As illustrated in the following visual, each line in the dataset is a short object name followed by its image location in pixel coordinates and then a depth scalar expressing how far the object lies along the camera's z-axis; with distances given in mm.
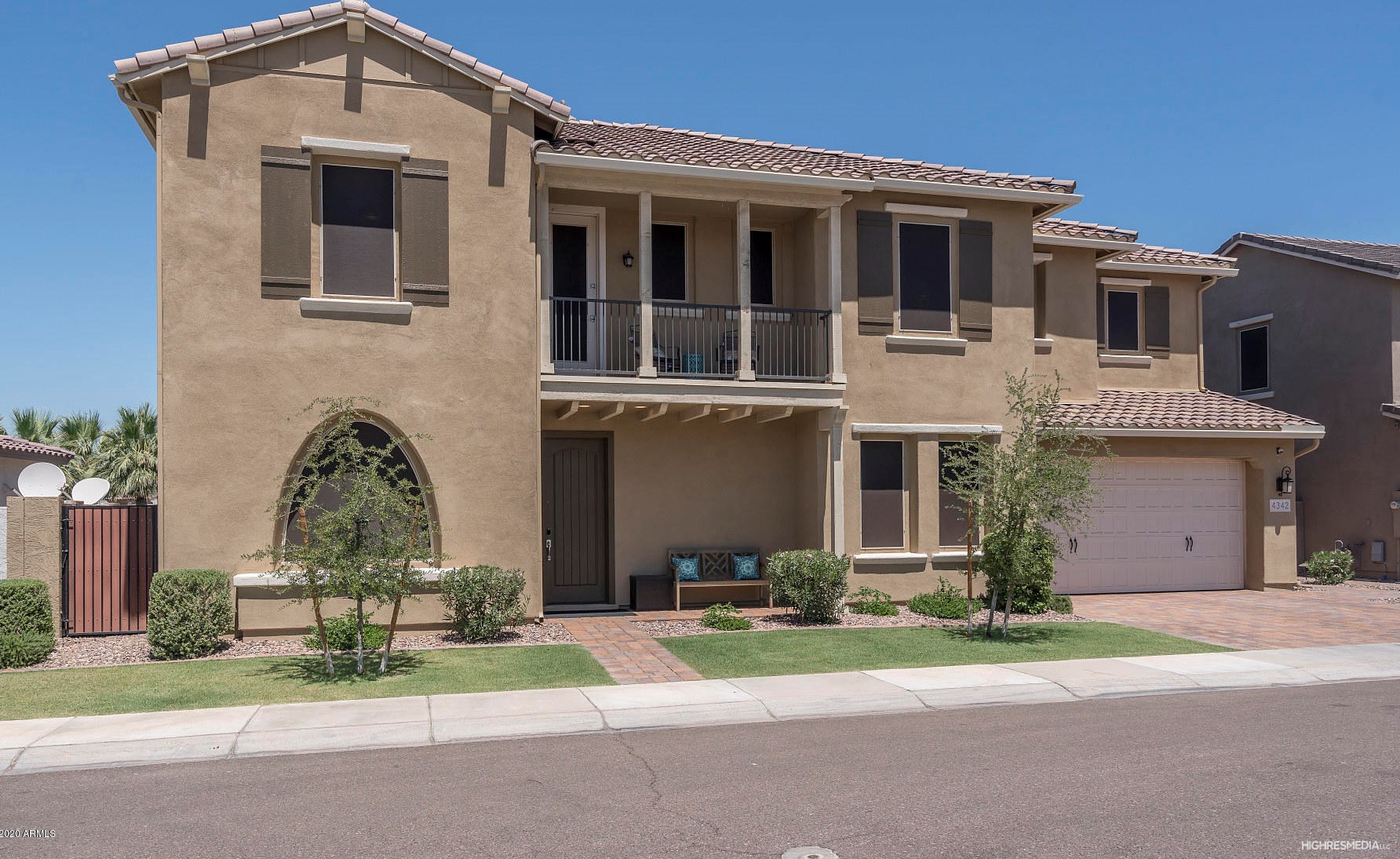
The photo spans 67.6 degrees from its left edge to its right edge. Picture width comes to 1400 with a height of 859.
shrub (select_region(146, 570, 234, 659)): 11891
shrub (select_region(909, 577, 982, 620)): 15477
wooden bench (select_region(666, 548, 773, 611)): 16125
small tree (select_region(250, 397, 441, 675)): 10656
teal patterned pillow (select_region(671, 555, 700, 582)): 15906
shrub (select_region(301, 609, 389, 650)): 12516
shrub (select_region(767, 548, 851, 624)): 14656
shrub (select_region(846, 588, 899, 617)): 15656
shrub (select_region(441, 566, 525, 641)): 13102
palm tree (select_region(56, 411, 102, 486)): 29922
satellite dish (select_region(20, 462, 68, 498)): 12852
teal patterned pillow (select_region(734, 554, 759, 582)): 16344
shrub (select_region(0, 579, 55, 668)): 11367
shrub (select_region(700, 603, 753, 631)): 14258
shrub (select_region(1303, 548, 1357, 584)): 20922
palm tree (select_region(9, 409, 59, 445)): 32094
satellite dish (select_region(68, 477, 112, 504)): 13719
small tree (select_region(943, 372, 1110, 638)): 13078
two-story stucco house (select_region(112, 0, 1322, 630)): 13375
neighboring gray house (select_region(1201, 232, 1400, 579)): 21531
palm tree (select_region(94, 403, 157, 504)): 25688
